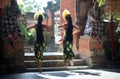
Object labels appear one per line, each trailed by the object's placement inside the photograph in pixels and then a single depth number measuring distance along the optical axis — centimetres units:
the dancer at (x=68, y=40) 1094
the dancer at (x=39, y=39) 1035
